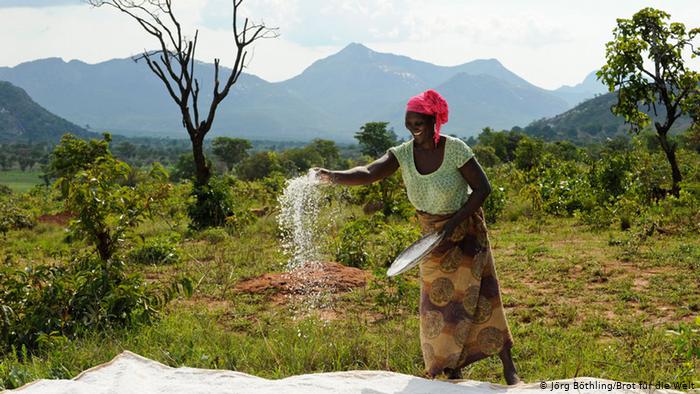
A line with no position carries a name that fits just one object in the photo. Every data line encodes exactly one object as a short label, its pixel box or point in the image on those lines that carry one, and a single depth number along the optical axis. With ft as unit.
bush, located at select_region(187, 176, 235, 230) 34.17
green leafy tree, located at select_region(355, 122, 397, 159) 149.07
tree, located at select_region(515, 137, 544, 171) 69.21
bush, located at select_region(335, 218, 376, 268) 24.07
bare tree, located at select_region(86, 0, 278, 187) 35.88
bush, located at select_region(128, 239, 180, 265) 25.57
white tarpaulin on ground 10.41
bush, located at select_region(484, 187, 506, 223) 33.68
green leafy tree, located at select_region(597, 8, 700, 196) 34.04
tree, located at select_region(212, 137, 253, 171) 187.73
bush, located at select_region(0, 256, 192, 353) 14.65
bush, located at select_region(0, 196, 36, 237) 37.13
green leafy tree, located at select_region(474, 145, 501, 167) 103.99
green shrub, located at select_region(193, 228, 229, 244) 30.17
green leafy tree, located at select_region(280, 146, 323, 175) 155.33
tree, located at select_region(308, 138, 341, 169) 173.25
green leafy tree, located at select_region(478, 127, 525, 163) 122.42
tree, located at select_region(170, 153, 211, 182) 127.44
